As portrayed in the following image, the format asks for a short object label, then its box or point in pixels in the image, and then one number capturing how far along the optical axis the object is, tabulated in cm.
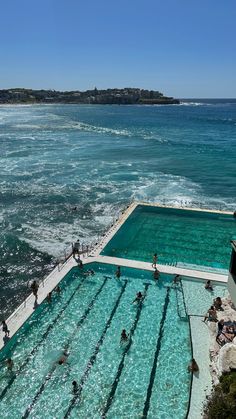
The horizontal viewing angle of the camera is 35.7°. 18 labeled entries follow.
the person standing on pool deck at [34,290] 2223
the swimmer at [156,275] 2442
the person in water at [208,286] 2292
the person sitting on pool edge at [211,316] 1961
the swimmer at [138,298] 2203
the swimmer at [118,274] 2468
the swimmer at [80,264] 2559
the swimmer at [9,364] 1728
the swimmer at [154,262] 2536
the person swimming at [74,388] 1609
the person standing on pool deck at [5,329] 1920
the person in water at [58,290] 2308
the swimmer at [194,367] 1677
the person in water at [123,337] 1891
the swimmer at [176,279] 2389
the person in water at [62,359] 1762
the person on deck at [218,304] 2062
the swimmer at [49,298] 2211
